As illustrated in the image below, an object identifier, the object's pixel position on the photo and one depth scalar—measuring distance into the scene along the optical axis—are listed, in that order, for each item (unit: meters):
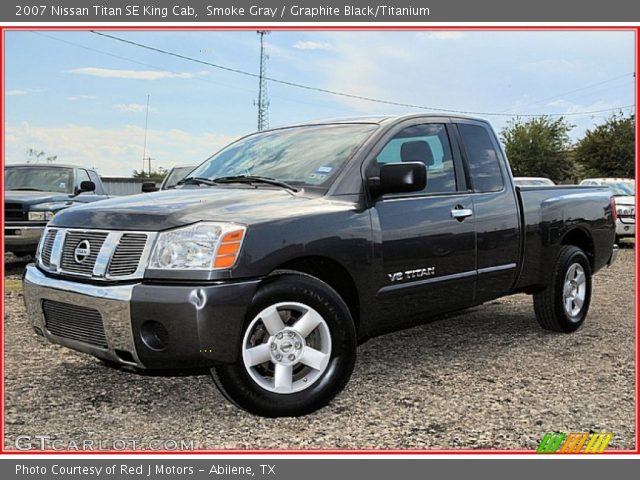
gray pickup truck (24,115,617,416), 3.60
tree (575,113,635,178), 41.84
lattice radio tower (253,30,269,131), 28.69
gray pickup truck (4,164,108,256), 10.05
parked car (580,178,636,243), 15.38
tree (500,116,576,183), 50.25
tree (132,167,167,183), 56.03
